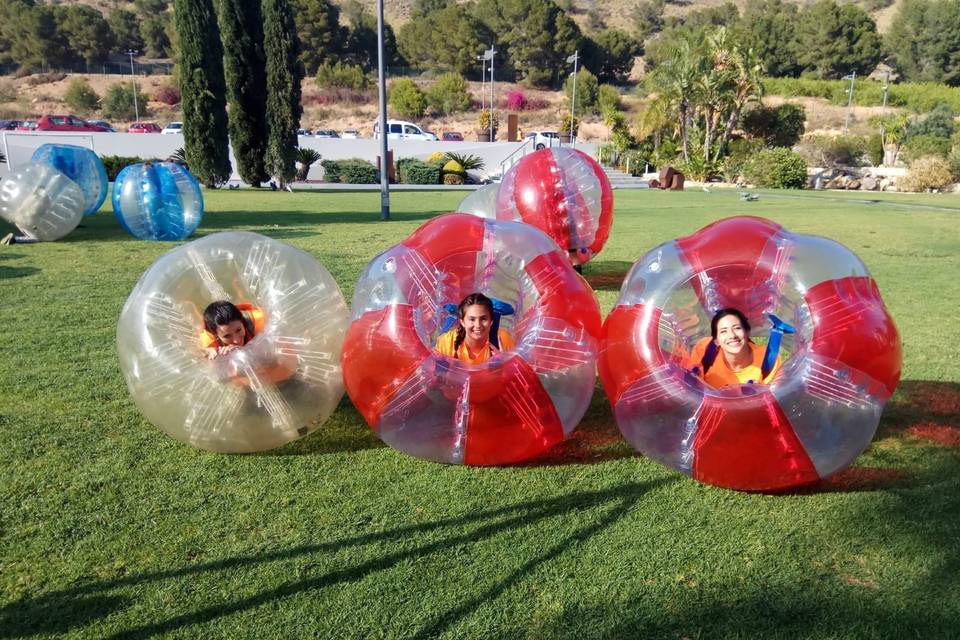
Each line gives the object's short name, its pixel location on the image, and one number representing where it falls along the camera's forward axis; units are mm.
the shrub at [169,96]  65500
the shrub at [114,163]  26309
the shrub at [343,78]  67312
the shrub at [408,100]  59938
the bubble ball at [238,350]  3754
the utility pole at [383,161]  15633
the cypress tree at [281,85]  22469
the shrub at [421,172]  32469
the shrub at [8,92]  63691
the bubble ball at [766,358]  3369
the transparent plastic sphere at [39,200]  10742
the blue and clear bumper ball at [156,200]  11133
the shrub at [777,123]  41406
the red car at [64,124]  36156
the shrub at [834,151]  39094
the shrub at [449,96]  62969
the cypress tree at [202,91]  21000
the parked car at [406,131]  42844
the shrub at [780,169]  30906
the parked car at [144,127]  45062
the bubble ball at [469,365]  3645
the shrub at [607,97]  60062
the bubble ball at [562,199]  7445
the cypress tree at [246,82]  22188
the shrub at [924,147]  32875
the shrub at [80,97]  61406
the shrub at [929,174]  28391
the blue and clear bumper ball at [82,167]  12016
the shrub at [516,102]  66000
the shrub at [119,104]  60656
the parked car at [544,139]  36188
